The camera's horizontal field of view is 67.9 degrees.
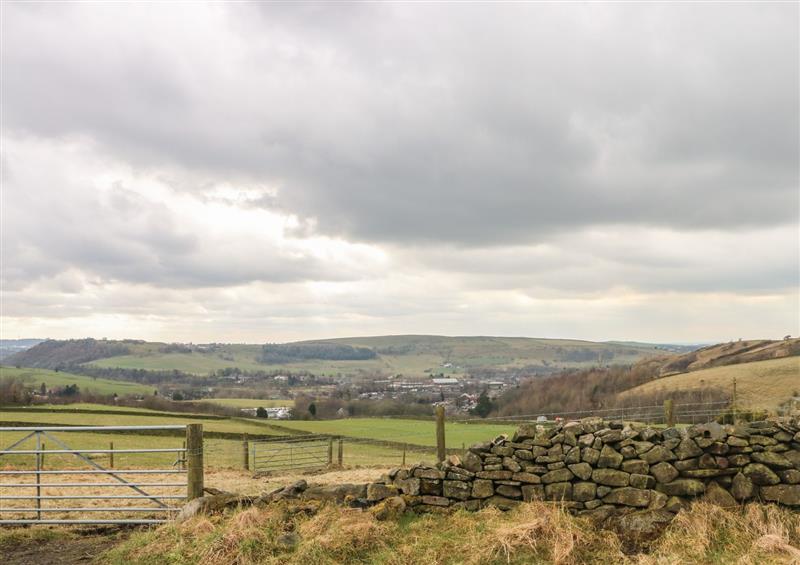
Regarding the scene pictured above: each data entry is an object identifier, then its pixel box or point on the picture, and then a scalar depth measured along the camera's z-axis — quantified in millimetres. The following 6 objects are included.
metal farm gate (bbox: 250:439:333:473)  22344
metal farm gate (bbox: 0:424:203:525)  9906
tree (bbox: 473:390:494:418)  56556
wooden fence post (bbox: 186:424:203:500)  9914
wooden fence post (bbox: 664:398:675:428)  14801
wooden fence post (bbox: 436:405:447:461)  15024
